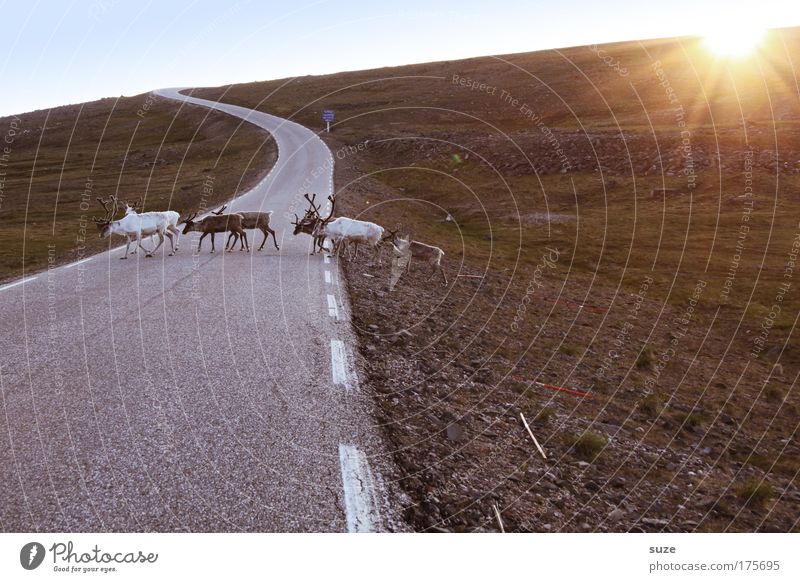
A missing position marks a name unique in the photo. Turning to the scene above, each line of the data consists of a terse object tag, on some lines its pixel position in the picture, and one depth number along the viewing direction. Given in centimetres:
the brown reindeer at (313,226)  1694
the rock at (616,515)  652
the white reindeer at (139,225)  1653
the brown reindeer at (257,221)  1747
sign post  6956
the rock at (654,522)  668
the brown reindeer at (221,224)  1695
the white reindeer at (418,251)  1733
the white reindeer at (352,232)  1638
